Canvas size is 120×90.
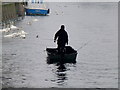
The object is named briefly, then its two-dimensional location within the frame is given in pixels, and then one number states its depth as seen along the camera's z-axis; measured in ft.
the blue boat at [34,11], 440.29
